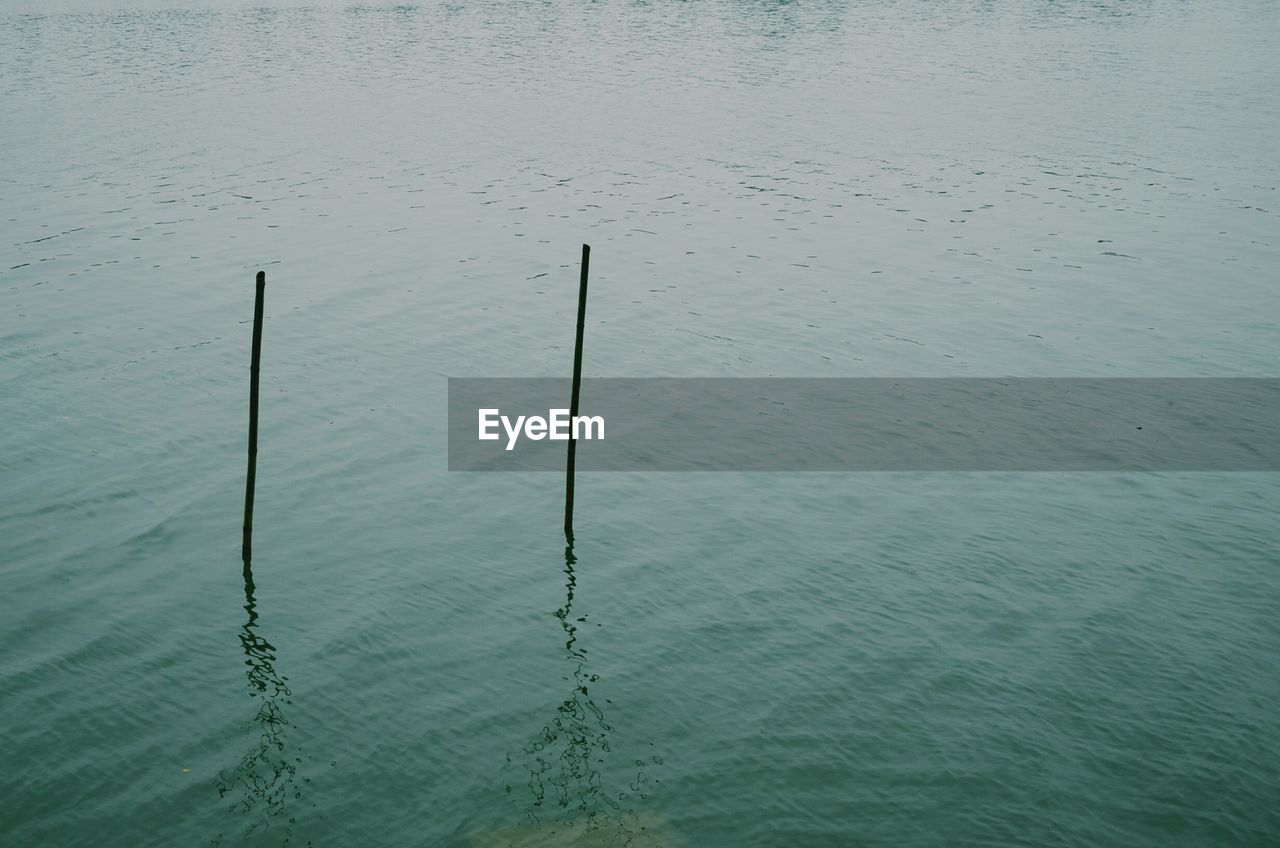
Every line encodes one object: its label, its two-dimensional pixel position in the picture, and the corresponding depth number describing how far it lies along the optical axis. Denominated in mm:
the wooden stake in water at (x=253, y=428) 23953
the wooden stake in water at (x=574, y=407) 25323
